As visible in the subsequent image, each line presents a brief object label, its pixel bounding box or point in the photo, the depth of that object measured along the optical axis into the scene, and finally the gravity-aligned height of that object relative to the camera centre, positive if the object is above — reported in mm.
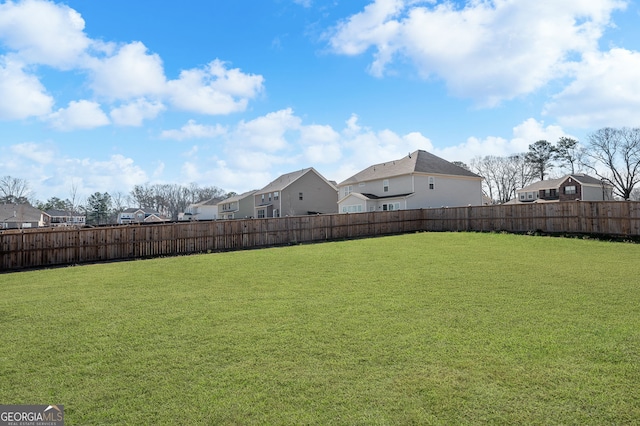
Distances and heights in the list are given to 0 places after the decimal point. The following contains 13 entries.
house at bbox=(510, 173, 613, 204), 45312 +3550
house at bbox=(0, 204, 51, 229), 50188 +1635
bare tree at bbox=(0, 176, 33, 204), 61938 +5932
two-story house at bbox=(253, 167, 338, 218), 39844 +2966
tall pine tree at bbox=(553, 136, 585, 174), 53156 +9768
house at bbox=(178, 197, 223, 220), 67812 +2590
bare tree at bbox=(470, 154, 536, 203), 59844 +7605
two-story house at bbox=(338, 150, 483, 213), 30359 +2965
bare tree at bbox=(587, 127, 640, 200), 46062 +7106
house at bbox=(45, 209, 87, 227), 64869 +1742
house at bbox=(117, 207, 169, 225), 71056 +2109
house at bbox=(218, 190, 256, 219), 50250 +2445
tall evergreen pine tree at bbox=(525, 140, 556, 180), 55562 +9465
